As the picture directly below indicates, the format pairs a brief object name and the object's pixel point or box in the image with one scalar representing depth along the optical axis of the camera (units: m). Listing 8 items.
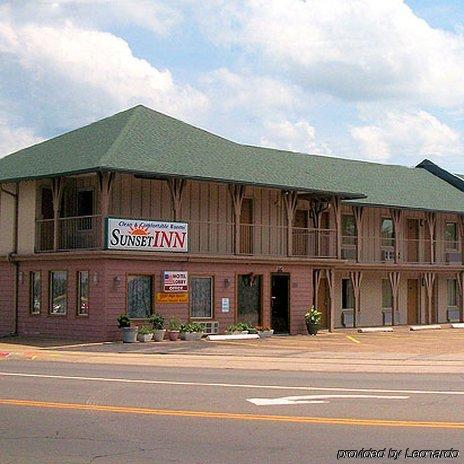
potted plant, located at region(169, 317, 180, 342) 30.16
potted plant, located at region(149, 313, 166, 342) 29.78
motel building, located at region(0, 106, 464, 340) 29.78
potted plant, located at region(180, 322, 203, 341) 30.17
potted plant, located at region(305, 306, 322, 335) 34.81
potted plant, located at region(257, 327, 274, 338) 32.56
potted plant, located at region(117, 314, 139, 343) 29.05
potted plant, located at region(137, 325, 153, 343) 29.36
